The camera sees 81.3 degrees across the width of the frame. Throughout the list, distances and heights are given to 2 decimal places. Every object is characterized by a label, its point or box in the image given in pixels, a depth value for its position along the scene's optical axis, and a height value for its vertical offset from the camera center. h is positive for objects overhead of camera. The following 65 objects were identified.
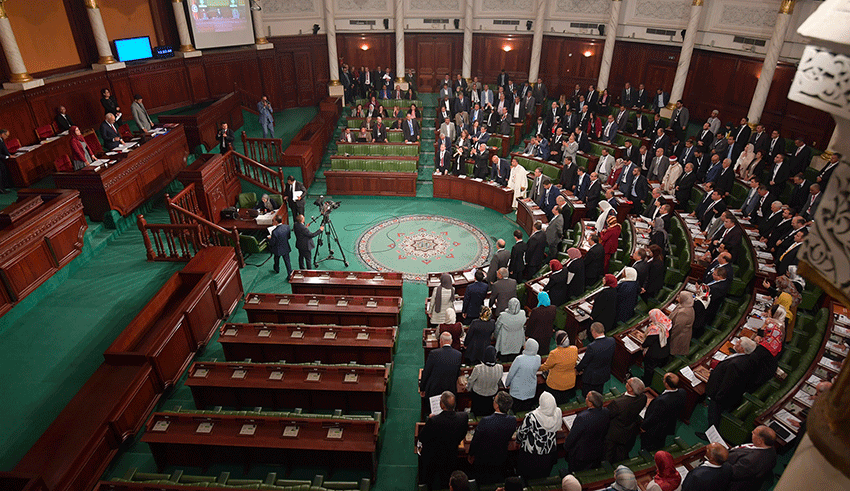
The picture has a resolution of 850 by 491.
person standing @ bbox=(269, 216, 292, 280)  9.26 -3.85
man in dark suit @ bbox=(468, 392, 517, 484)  4.70 -3.72
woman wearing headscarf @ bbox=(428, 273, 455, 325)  7.44 -3.93
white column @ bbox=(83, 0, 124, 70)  12.12 -0.53
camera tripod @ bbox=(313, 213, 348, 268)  9.40 -4.56
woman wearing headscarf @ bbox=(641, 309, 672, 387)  6.22 -3.72
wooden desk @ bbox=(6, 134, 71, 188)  9.64 -2.67
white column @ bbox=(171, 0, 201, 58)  14.51 -0.41
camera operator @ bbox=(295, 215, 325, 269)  9.19 -3.86
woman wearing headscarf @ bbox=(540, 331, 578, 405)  5.79 -3.80
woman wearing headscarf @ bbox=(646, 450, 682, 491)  4.21 -3.56
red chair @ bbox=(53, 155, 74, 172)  9.62 -2.60
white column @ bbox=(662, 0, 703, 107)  15.23 -1.12
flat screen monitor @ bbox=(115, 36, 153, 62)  13.26 -0.78
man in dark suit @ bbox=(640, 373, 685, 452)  5.04 -3.74
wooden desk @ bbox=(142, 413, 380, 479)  5.28 -4.13
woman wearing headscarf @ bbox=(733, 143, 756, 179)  11.32 -3.03
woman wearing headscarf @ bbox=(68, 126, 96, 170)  9.14 -2.28
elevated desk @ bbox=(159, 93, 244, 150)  12.78 -2.57
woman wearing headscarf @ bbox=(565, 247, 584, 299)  8.01 -3.75
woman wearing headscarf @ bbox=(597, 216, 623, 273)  8.95 -3.65
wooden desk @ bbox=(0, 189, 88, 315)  7.18 -3.15
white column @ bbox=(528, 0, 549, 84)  18.60 -0.94
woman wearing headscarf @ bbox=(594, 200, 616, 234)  9.62 -3.57
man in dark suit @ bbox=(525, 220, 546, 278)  9.17 -4.02
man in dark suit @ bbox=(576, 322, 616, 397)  5.82 -3.75
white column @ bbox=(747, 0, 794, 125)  13.06 -1.11
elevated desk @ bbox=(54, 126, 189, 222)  9.17 -2.95
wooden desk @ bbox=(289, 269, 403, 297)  8.52 -4.20
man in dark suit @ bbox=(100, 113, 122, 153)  10.33 -2.23
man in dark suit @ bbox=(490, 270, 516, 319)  7.21 -3.64
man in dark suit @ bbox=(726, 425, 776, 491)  4.11 -3.36
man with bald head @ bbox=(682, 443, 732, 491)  4.04 -3.40
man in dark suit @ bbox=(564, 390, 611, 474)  4.81 -3.77
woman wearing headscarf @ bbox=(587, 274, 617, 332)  7.00 -3.75
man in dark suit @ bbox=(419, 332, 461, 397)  5.63 -3.68
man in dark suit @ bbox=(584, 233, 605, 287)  8.46 -3.85
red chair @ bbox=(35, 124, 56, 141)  10.82 -2.29
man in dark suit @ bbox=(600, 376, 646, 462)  4.96 -3.70
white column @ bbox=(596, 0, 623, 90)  17.12 -0.97
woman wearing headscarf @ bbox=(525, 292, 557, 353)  6.84 -3.86
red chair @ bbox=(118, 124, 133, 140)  11.56 -2.45
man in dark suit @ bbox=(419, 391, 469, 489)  4.78 -3.79
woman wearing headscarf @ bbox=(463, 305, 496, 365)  6.53 -3.88
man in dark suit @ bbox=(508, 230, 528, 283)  9.06 -4.05
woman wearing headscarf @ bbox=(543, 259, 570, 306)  7.87 -3.94
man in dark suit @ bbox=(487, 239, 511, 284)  8.43 -3.82
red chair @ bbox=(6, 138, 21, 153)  9.91 -2.32
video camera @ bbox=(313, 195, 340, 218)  9.40 -3.32
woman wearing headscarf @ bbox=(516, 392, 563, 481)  4.73 -3.75
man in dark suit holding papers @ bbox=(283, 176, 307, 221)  11.31 -3.74
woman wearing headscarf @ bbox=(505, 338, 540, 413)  5.60 -3.76
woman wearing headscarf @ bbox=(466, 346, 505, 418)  5.54 -3.80
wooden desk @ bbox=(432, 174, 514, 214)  12.83 -4.32
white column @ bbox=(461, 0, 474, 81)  19.28 -1.00
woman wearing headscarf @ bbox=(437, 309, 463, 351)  6.47 -3.81
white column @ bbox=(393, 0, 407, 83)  18.88 -0.90
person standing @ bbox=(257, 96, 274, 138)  14.68 -2.65
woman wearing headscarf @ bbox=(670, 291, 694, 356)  6.27 -3.63
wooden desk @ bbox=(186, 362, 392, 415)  6.11 -4.15
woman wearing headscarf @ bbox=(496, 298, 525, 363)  6.45 -3.78
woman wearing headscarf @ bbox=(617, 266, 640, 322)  7.24 -3.69
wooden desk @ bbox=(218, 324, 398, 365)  6.92 -4.15
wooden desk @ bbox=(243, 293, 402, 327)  7.72 -4.18
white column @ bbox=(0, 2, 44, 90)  10.03 -0.83
